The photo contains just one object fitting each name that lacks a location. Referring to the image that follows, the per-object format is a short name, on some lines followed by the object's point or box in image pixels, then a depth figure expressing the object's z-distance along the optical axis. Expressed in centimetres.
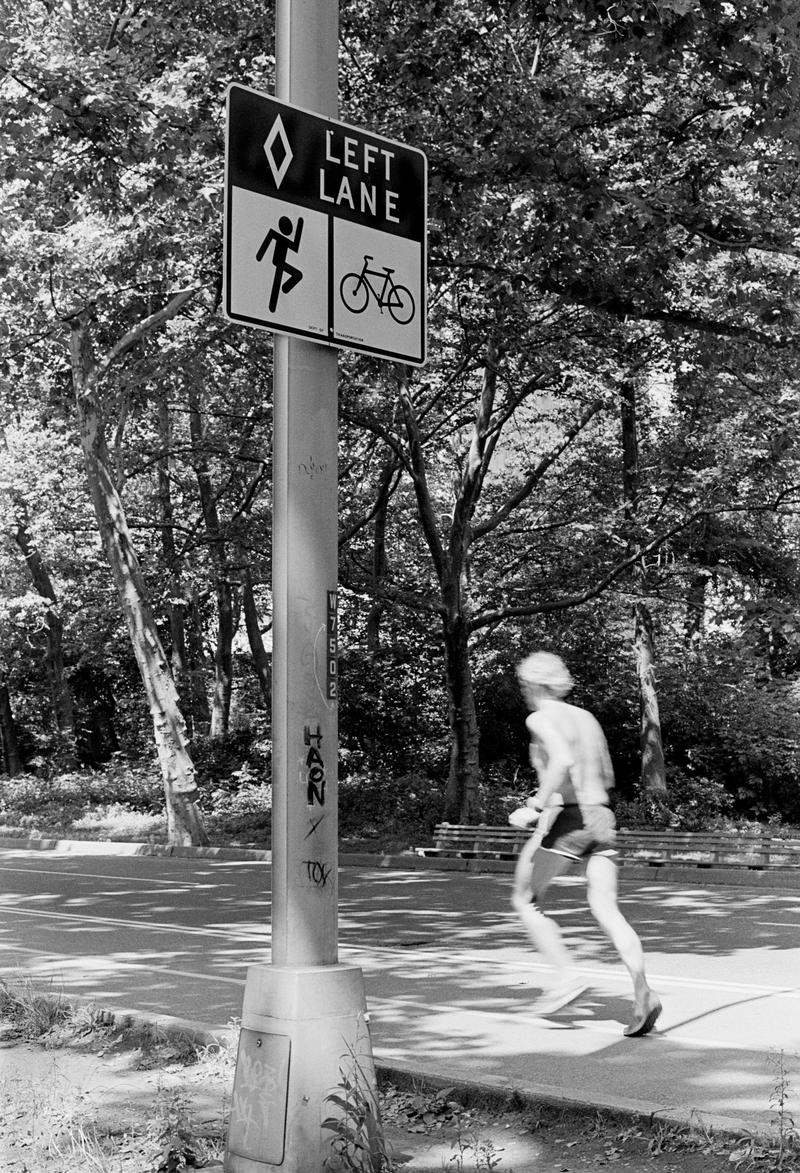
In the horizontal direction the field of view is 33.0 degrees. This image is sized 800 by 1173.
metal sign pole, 425
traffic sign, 444
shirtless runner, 709
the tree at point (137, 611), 2258
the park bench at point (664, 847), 1780
